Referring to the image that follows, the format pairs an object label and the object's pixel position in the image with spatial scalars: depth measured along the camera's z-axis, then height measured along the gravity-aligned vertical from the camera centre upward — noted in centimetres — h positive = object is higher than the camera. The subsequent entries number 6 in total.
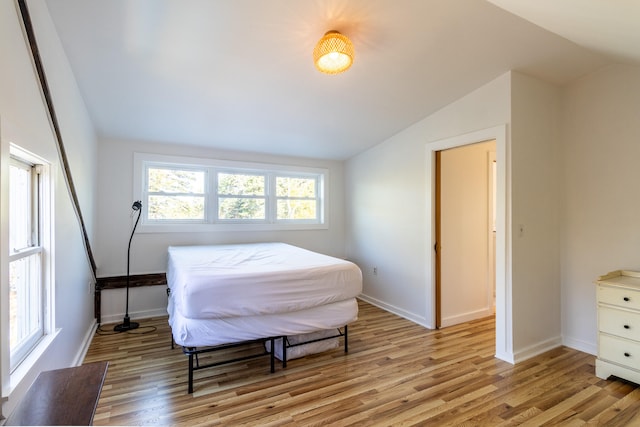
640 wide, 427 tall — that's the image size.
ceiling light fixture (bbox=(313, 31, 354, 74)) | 203 +107
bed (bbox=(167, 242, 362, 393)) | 215 -67
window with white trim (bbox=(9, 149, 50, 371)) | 159 -24
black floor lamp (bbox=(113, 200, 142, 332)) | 338 -119
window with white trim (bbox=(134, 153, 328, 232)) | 397 +27
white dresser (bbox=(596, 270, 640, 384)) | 226 -88
